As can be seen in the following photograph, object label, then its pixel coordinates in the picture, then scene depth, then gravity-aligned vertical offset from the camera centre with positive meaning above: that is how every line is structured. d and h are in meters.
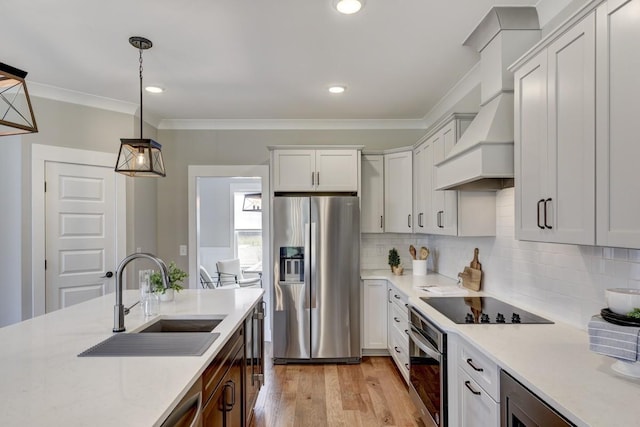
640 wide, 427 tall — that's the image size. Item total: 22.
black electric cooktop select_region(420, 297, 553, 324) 2.07 -0.62
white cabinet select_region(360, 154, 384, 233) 4.14 +0.20
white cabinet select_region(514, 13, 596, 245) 1.42 +0.31
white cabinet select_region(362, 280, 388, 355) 3.87 -1.09
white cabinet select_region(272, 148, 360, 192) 3.90 +0.44
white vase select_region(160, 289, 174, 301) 2.47 -0.57
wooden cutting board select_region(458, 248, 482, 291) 2.96 -0.53
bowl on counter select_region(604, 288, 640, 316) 1.25 -0.31
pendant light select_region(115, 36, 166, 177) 2.32 +0.36
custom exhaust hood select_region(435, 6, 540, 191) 2.01 +0.66
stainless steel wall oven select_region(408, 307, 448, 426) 2.12 -1.01
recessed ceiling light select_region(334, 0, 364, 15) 2.00 +1.12
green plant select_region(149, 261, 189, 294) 2.36 -0.45
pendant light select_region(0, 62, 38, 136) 1.24 +0.46
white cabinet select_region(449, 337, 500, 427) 1.61 -0.85
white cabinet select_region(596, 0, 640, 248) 1.22 +0.30
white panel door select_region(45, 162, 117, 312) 3.37 -0.20
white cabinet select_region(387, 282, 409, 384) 3.07 -1.07
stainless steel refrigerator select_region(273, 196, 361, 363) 3.73 -0.68
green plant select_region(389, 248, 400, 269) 4.06 -0.53
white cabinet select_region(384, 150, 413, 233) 3.91 +0.20
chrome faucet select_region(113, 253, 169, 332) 1.78 -0.43
